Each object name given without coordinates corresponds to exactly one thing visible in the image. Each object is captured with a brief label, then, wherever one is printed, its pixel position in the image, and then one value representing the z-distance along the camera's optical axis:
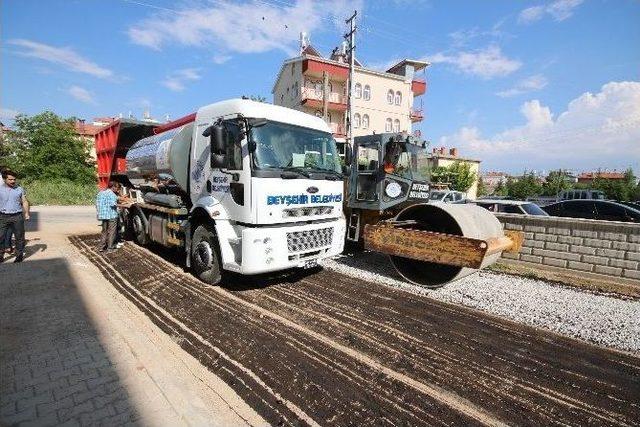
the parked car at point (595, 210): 10.80
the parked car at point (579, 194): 26.95
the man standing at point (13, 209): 7.09
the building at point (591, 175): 103.75
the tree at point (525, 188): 54.62
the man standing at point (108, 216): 8.45
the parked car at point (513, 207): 10.30
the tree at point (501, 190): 59.23
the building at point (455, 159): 46.04
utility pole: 17.40
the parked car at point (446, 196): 17.50
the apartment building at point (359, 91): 31.88
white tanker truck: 5.24
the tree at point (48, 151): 35.47
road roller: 5.68
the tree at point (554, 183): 56.75
